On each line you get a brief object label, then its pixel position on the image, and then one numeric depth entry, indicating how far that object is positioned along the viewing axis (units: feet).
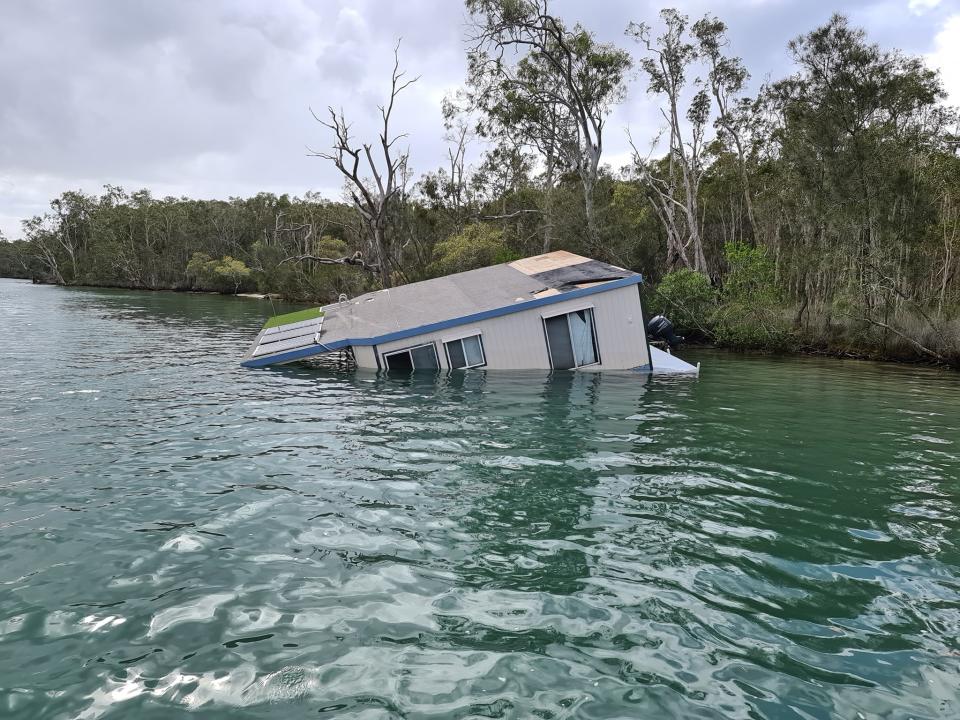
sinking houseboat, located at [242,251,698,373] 61.62
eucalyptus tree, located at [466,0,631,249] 121.08
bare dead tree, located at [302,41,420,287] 122.01
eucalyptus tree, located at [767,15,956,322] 78.43
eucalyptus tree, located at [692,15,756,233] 121.08
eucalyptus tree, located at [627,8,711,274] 120.57
